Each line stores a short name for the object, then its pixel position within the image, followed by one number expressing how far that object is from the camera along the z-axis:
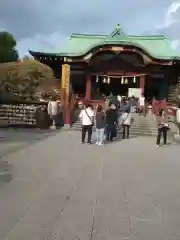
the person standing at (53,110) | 10.05
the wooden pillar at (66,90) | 10.46
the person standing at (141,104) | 12.65
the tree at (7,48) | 28.53
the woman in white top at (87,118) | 7.11
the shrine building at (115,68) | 13.90
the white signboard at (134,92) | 14.08
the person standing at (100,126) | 7.12
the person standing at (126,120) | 8.46
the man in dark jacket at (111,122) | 7.63
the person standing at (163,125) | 7.40
